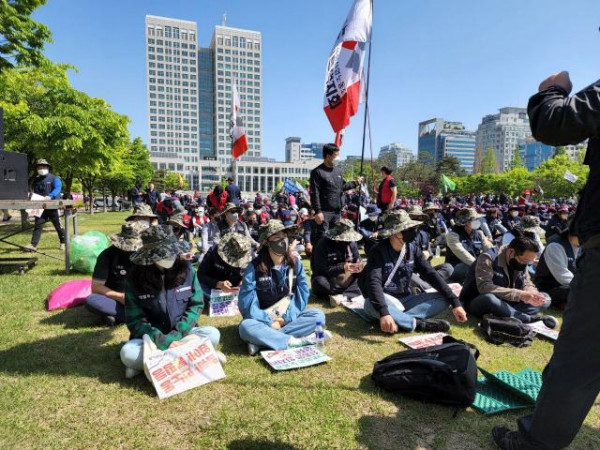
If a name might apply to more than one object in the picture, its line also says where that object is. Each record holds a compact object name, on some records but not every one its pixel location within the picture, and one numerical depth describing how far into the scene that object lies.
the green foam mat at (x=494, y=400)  2.72
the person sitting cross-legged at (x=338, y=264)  5.66
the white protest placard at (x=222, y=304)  4.93
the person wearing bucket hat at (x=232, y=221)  7.93
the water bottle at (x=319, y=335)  3.87
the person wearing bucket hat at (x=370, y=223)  8.07
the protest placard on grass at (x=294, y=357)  3.39
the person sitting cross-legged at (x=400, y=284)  4.23
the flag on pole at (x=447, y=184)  24.80
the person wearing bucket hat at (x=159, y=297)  3.21
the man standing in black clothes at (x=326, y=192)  6.39
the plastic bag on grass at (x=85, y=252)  6.95
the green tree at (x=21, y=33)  9.08
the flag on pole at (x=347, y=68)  6.23
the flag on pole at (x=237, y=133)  12.22
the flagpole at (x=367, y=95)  5.80
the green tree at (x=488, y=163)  79.62
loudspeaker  6.13
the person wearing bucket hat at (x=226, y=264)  5.13
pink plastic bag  5.04
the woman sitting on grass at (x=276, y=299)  3.72
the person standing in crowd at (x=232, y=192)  10.71
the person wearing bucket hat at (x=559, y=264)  5.17
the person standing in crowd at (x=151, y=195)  17.33
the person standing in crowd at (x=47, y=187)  8.91
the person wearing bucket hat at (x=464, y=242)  6.45
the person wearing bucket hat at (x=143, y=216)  6.11
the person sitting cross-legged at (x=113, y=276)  4.22
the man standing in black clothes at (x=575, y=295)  1.44
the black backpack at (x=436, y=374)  2.71
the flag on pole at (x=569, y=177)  13.60
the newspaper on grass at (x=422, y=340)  3.88
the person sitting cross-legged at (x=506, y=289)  4.40
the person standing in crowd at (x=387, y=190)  8.58
